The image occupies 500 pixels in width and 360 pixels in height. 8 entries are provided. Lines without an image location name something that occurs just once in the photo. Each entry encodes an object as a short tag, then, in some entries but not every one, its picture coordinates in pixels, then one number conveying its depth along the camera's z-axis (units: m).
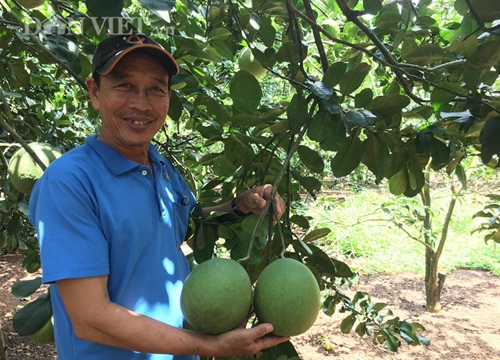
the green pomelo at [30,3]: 1.33
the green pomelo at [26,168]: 1.62
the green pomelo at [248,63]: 2.17
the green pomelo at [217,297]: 0.89
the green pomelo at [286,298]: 0.91
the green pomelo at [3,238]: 2.32
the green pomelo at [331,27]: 2.31
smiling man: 0.94
